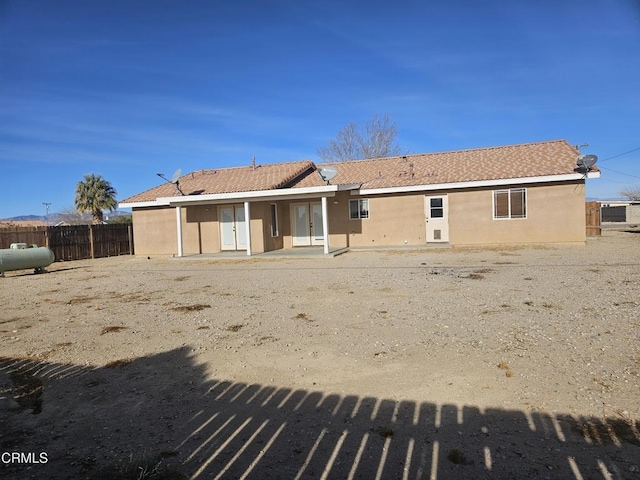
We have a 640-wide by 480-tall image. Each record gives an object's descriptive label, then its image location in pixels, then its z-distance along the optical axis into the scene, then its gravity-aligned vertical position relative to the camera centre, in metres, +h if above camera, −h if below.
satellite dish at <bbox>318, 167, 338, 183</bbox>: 18.48 +2.09
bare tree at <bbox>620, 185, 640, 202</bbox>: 76.09 +3.02
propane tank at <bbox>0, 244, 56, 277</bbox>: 14.17 -0.78
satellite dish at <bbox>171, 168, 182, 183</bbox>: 19.98 +2.40
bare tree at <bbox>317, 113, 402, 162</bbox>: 40.78 +6.59
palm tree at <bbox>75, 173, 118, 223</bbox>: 33.53 +2.79
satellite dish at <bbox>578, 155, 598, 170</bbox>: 16.69 +1.98
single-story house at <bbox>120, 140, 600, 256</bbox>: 17.92 +0.78
